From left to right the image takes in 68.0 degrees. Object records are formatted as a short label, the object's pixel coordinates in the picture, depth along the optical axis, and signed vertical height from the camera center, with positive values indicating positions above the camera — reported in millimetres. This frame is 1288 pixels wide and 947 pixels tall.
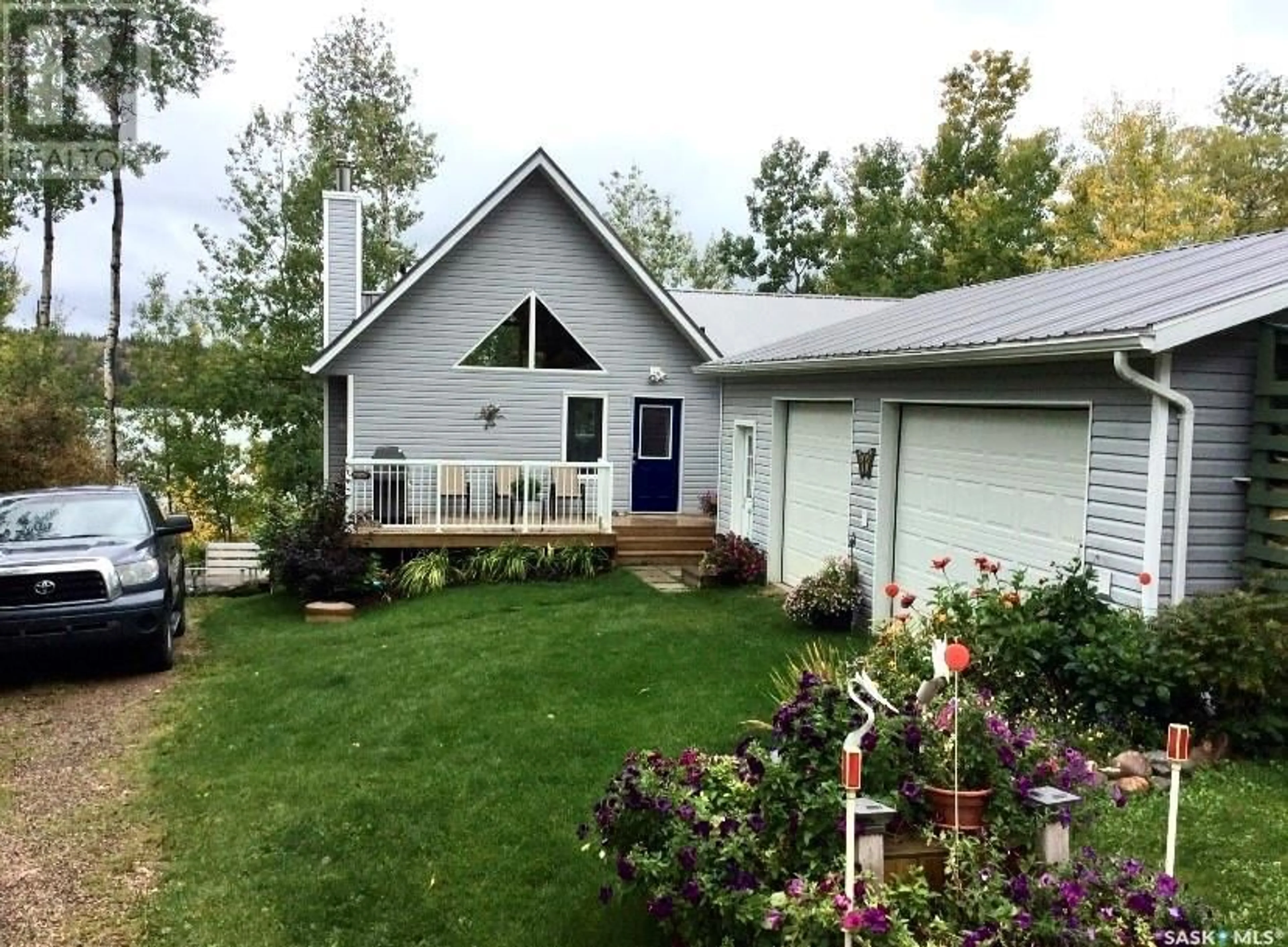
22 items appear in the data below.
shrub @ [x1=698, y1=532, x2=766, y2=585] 12859 -1844
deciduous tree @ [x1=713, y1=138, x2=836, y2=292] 41875 +9131
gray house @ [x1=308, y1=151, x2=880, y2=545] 14914 +835
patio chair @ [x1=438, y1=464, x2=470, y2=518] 14734 -1053
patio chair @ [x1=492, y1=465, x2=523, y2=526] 14359 -973
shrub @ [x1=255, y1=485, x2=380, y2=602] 12633 -1826
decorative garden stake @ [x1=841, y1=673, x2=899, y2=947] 2762 -1005
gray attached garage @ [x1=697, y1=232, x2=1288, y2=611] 6105 +80
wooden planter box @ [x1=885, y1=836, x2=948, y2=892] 3084 -1385
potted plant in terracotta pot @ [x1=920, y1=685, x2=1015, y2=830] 3172 -1136
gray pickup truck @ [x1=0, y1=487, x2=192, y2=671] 7781 -1333
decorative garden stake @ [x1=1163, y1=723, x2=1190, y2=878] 2953 -984
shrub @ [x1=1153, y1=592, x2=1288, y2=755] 5508 -1312
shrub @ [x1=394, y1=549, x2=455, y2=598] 13000 -2121
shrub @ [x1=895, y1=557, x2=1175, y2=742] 5727 -1336
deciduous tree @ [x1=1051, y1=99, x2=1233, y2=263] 25281 +6671
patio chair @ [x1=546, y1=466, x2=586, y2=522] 14539 -1018
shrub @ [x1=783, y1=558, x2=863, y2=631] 10016 -1791
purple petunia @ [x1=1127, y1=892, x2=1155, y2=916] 2836 -1384
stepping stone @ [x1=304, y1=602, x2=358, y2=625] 11805 -2406
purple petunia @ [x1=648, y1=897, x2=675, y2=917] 3244 -1635
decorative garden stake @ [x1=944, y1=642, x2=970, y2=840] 2916 -689
